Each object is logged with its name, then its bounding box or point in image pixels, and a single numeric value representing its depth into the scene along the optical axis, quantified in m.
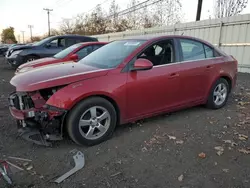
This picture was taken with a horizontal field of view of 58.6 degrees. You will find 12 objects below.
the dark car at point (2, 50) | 23.13
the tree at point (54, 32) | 49.17
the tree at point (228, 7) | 20.88
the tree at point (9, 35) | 81.31
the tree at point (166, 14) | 23.89
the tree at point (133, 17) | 27.18
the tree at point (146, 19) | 26.59
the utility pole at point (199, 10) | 16.32
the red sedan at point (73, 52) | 6.57
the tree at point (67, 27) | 40.14
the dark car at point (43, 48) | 9.80
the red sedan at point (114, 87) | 3.00
